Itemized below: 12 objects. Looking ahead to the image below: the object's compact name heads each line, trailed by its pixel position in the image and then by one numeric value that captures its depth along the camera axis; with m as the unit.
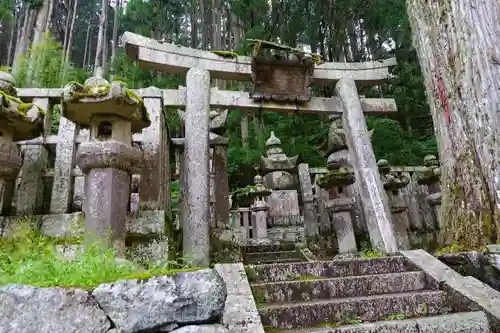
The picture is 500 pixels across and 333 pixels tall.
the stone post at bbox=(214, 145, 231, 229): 5.93
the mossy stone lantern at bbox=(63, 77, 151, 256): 3.17
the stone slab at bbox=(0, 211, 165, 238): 3.68
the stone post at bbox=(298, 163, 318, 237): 7.63
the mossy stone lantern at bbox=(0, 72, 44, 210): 3.37
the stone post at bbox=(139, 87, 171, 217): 4.17
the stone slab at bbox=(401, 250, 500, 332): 2.79
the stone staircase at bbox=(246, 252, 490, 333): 2.65
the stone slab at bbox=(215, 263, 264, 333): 2.31
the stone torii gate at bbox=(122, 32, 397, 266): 5.04
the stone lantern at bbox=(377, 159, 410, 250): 7.56
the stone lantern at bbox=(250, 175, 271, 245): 8.78
